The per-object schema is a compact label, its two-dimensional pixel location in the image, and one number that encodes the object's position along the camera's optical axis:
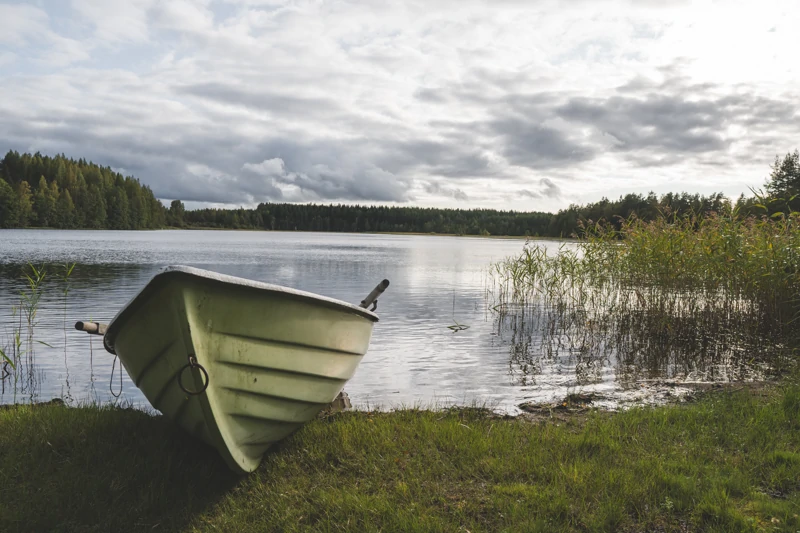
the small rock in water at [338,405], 5.86
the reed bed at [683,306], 10.05
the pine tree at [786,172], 53.75
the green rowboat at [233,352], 3.72
